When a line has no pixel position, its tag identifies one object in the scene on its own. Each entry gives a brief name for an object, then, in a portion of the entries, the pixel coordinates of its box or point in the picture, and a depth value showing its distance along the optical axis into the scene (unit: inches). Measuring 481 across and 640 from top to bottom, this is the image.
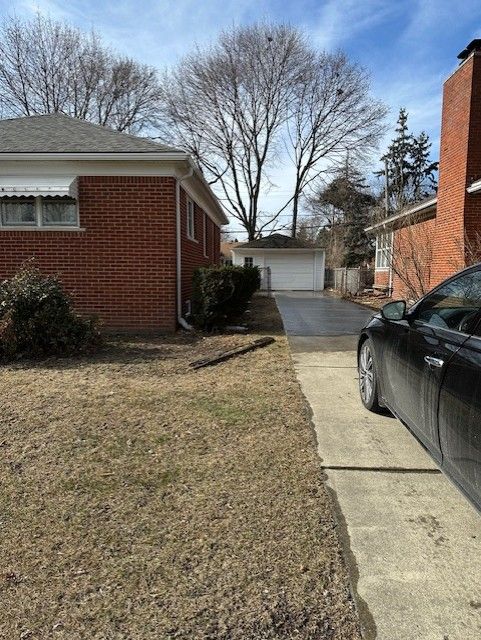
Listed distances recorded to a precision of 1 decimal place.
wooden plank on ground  256.2
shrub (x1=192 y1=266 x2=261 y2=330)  351.6
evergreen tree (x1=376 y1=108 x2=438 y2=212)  1807.3
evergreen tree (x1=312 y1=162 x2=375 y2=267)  1504.7
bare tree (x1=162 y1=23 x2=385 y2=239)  1206.9
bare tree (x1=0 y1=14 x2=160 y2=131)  1122.0
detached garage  1135.0
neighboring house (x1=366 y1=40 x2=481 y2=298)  435.8
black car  90.7
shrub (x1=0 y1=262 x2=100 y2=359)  264.1
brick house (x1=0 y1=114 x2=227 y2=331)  343.6
